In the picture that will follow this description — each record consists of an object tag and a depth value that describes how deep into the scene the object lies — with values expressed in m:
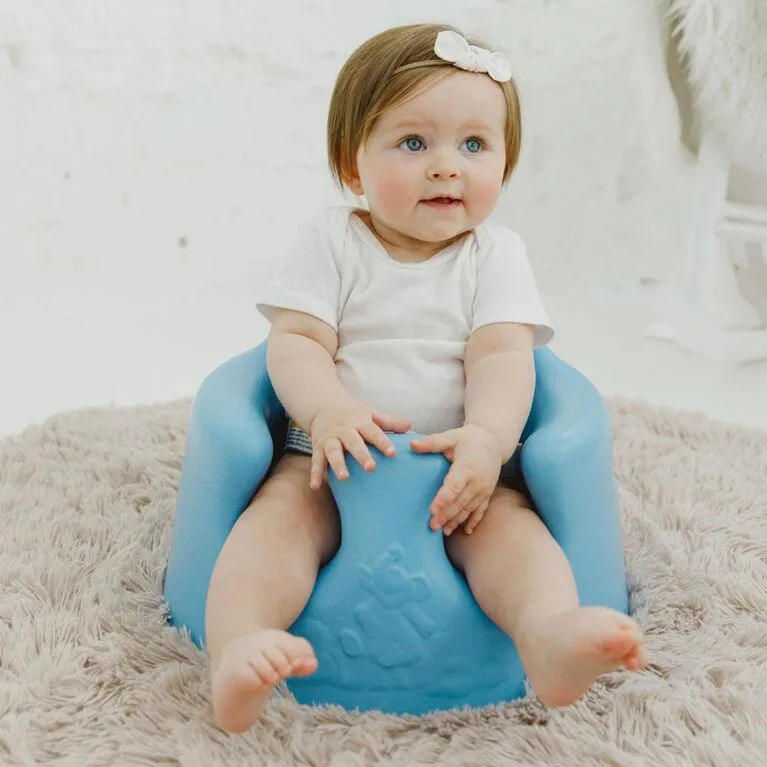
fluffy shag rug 0.86
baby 0.92
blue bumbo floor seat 0.92
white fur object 1.83
